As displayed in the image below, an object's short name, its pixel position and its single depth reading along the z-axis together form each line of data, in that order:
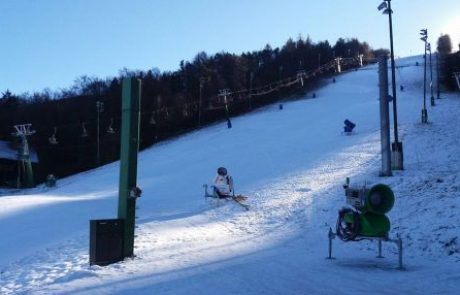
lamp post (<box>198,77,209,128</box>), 74.69
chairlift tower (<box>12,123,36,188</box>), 54.59
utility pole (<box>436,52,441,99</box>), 56.61
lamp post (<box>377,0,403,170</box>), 24.06
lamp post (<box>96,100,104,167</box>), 65.46
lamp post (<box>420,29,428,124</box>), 43.88
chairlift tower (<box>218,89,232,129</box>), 58.13
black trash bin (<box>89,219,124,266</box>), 10.23
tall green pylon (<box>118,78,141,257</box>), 11.16
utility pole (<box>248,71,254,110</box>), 94.70
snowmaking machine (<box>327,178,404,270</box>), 10.59
